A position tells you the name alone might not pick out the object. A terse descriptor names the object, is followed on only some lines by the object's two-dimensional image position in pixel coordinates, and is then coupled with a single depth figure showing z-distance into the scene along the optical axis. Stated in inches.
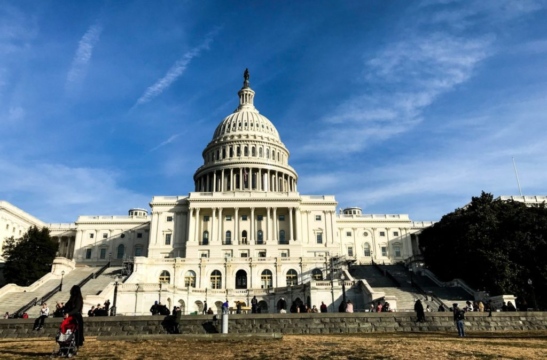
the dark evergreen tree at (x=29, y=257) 2805.1
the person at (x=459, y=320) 989.8
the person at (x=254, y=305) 1741.6
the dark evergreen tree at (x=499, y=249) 2086.6
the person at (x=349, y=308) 1417.9
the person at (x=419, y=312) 1138.0
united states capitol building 2356.1
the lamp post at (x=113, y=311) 1693.2
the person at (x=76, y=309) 621.0
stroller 594.8
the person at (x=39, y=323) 1095.6
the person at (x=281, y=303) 2433.7
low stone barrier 1099.9
